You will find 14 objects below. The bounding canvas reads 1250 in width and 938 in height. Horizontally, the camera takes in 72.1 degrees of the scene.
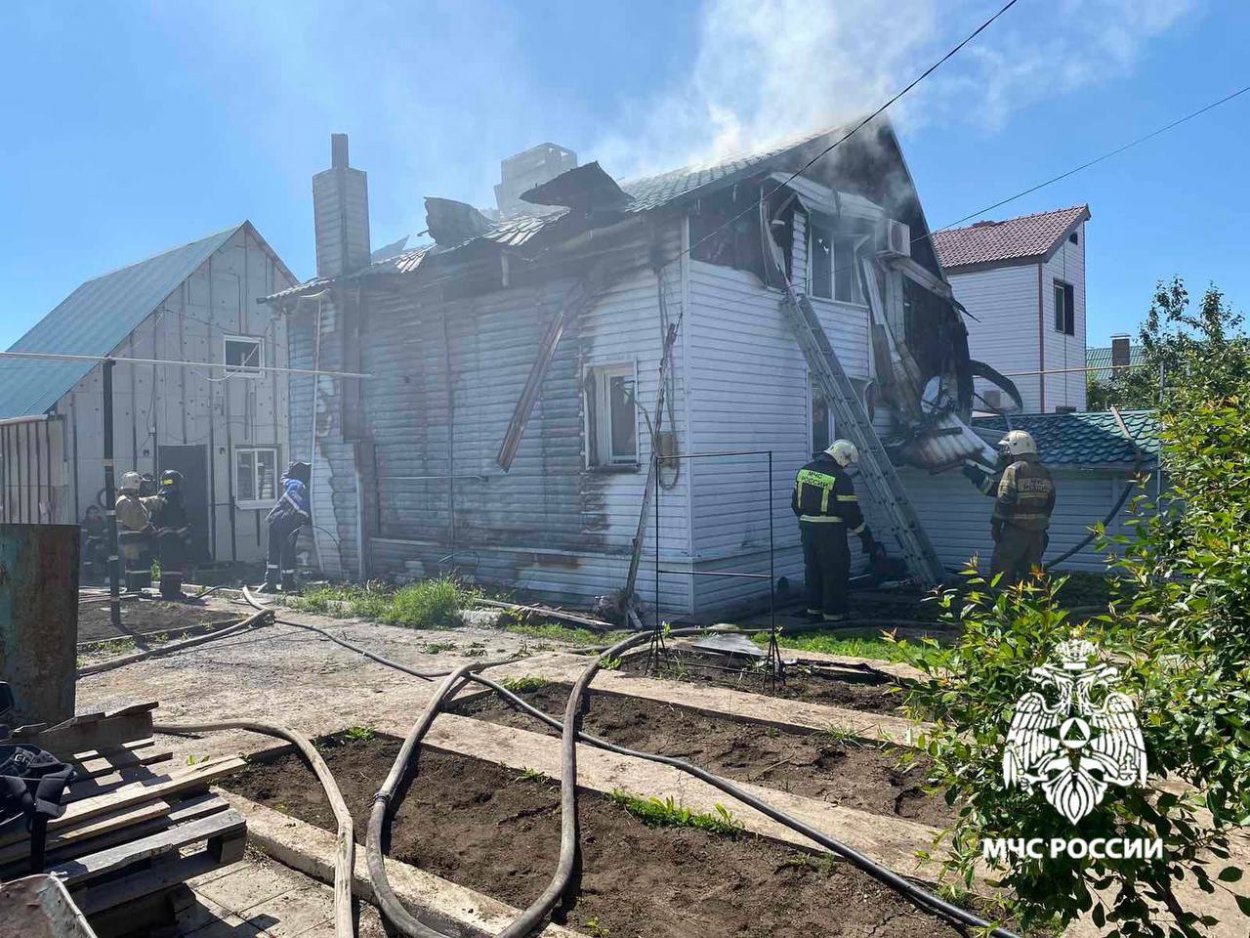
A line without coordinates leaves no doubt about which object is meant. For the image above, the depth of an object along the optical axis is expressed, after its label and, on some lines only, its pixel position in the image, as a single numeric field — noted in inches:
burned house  422.0
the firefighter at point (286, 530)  538.6
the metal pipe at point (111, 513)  416.2
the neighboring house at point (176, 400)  647.8
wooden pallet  126.3
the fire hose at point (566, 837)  131.0
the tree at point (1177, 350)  597.9
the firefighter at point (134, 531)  492.4
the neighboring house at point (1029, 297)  919.0
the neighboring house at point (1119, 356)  1135.6
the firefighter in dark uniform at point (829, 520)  391.2
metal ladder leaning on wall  444.8
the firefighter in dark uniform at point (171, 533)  504.4
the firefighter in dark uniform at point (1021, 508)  387.9
